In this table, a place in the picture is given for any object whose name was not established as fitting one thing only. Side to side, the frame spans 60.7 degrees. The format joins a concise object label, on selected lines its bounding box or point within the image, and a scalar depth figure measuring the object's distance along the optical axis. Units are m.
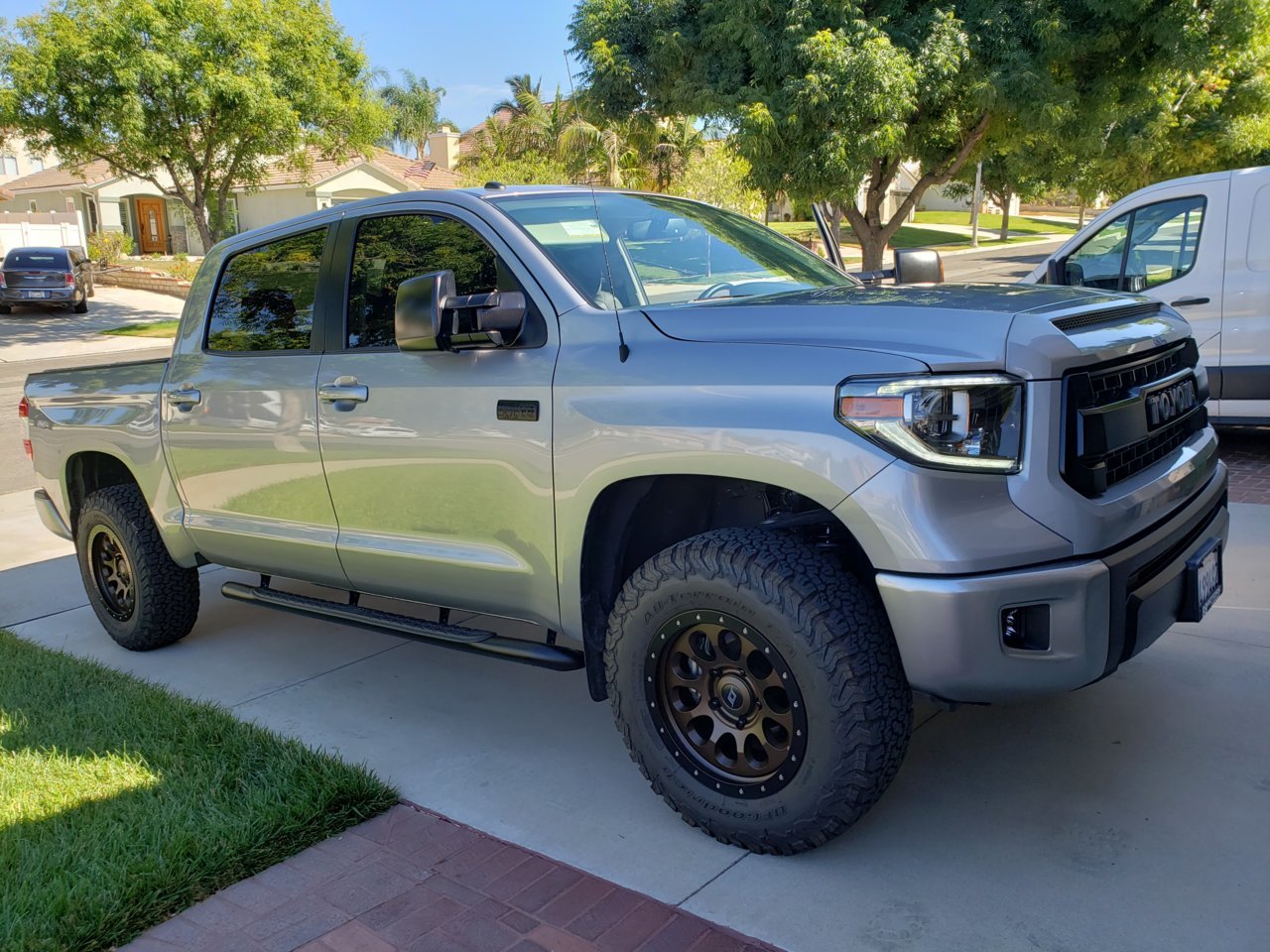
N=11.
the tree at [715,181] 25.31
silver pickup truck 2.71
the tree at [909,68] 13.35
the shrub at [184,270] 32.03
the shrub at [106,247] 36.16
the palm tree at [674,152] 28.61
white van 7.46
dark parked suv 26.47
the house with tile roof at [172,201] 39.91
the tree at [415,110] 84.44
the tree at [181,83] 20.28
